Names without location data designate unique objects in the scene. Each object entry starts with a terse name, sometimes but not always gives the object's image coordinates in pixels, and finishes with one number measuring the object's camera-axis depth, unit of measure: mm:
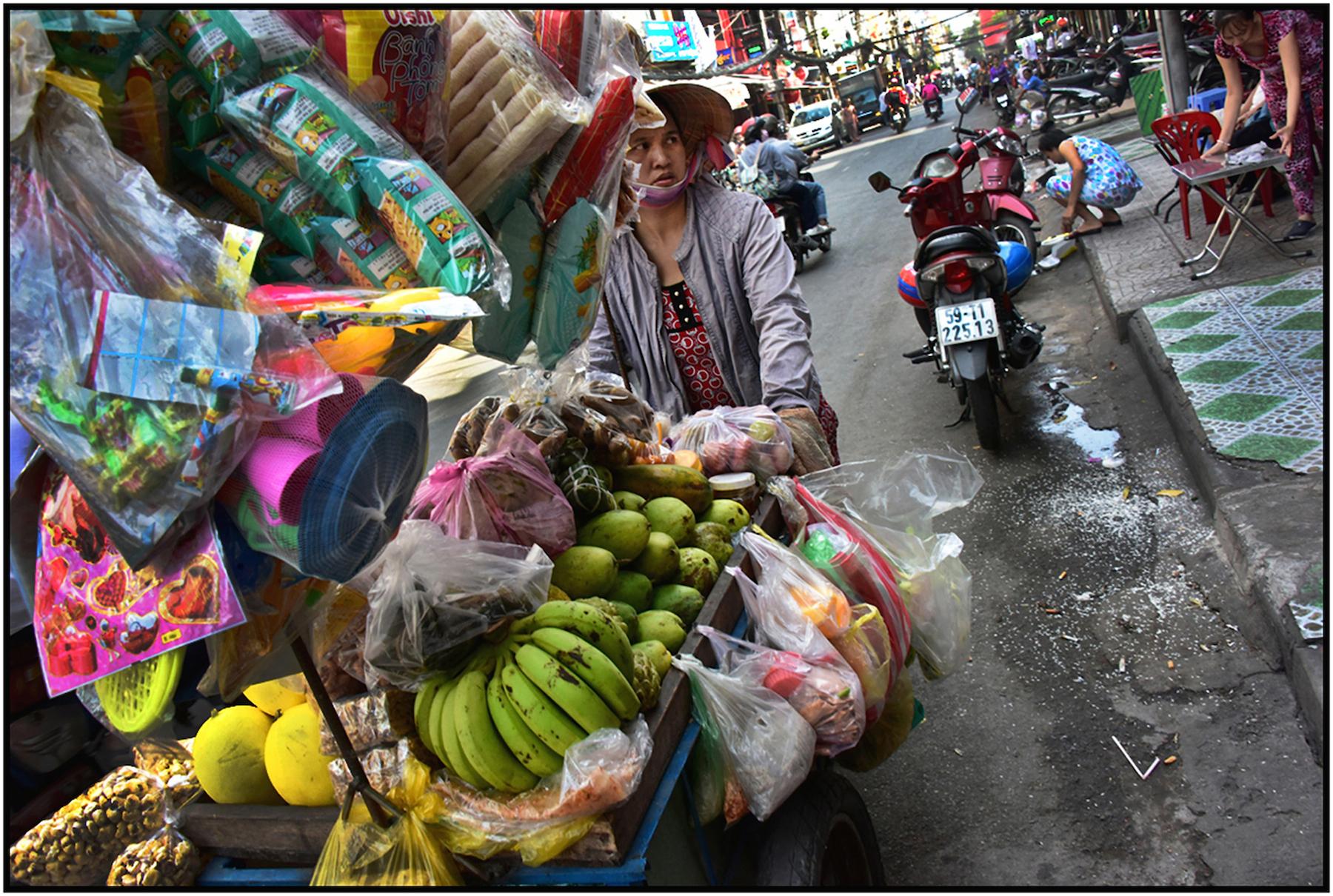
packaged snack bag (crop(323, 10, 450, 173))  1236
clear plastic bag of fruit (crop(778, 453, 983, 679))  2330
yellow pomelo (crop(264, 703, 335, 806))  1624
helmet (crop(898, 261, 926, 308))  5395
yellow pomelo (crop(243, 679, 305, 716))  1758
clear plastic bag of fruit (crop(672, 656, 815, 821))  1626
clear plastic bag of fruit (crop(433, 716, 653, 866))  1304
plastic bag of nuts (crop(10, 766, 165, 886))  1766
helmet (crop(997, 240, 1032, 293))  5465
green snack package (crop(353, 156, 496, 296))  1176
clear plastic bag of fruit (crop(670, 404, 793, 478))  2507
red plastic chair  5824
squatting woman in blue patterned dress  7445
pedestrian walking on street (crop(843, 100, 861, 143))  31922
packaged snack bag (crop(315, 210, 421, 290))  1220
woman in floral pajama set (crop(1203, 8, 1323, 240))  4715
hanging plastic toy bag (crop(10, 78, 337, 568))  991
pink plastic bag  1753
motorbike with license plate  4488
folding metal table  5039
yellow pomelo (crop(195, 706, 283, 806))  1714
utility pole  7863
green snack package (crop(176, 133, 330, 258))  1226
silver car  26469
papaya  2205
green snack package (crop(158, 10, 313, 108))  1140
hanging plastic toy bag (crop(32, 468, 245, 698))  1104
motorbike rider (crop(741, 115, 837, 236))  10500
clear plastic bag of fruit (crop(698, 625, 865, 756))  1737
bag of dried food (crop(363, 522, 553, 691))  1435
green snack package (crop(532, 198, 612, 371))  1597
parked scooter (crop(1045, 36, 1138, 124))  14570
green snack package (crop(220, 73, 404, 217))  1160
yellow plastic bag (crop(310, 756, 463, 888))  1449
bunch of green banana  1383
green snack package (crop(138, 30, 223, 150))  1177
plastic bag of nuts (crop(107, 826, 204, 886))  1688
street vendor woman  2910
